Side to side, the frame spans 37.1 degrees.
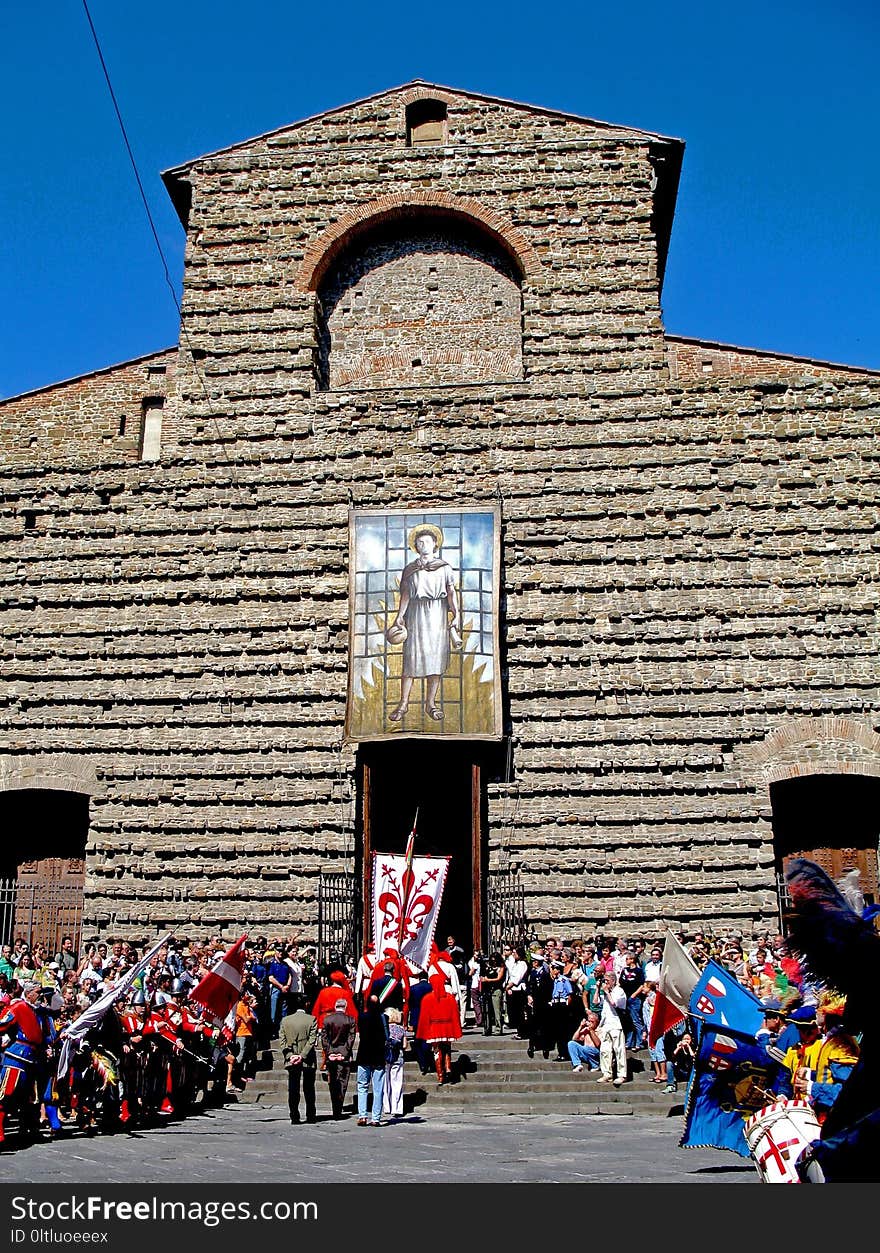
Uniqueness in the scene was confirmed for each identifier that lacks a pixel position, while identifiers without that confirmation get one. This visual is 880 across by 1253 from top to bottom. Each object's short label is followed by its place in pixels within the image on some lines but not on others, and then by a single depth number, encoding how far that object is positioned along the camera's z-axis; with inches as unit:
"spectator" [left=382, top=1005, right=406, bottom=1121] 468.8
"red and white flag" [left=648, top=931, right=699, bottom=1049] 373.7
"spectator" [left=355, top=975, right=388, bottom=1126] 458.6
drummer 246.1
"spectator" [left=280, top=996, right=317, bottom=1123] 458.0
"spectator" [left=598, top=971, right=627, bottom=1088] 524.7
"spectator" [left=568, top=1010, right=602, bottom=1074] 537.3
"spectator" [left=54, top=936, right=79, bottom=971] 643.5
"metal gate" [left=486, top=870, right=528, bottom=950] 635.5
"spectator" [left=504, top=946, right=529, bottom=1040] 578.2
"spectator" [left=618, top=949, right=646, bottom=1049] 562.9
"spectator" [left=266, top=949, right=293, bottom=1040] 586.6
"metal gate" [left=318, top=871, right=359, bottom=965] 631.8
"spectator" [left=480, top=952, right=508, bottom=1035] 605.6
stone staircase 502.0
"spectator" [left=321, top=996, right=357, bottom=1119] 480.4
